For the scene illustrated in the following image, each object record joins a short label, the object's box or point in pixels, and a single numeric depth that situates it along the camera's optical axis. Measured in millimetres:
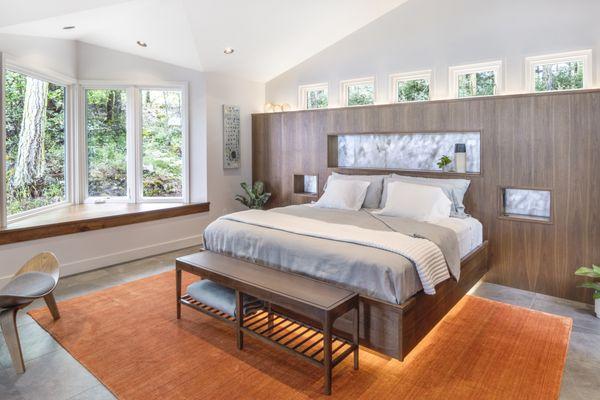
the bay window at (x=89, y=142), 4207
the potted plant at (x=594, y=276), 3236
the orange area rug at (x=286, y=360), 2279
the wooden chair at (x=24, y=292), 2424
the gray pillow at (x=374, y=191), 4547
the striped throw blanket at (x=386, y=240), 2627
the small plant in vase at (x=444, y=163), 4430
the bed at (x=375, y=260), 2479
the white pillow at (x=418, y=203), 3760
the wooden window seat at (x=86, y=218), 3844
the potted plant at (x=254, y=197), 5980
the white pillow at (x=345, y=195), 4496
